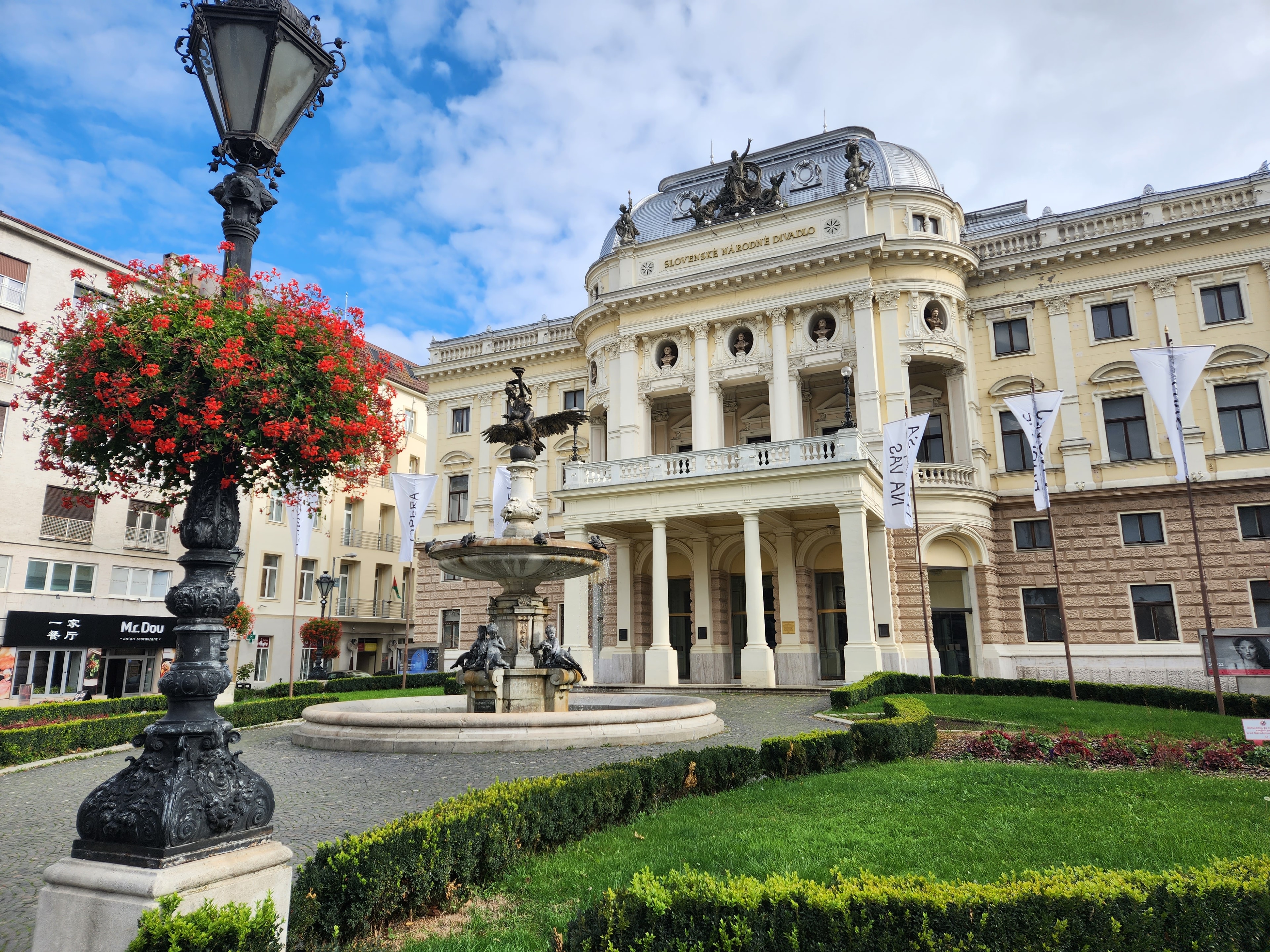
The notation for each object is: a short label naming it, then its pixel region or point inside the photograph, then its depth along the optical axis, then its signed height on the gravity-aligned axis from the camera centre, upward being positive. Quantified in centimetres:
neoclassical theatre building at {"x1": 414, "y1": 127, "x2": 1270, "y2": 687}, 2703 +749
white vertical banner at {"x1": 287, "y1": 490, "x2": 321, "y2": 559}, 2700 +380
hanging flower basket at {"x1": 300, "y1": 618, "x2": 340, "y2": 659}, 3828 +17
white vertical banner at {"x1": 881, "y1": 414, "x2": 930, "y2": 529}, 2389 +504
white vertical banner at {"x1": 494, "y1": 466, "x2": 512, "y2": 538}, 3084 +584
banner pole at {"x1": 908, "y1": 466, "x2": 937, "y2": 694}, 2262 +169
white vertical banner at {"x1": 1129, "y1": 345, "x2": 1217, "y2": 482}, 1956 +622
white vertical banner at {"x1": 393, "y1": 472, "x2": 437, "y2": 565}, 3294 +579
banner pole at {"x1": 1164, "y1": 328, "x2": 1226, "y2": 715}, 1595 +85
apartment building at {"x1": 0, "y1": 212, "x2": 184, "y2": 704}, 2995 +303
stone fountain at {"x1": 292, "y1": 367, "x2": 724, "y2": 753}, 1208 -99
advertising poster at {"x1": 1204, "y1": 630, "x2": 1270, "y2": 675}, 2084 -85
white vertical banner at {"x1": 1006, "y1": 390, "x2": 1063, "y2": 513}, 2355 +614
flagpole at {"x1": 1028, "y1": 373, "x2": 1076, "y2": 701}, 1891 +200
